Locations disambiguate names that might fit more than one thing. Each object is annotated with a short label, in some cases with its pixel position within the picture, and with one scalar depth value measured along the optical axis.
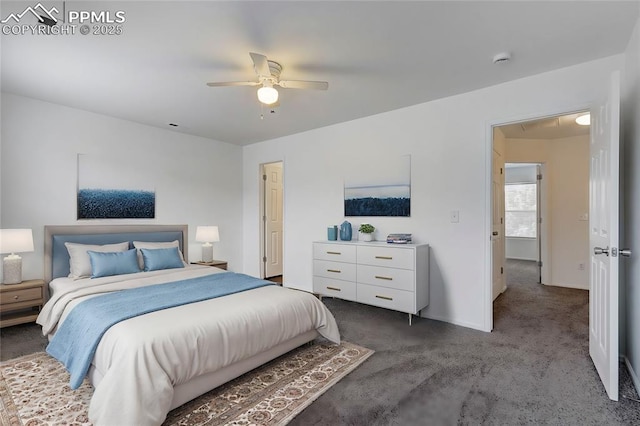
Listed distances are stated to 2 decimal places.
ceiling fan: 2.54
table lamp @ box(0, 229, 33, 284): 3.12
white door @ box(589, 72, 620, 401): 1.99
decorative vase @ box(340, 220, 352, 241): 4.25
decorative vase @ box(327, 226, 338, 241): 4.38
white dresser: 3.42
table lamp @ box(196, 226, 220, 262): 4.80
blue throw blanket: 2.02
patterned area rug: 1.90
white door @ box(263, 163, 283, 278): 5.77
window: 7.89
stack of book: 3.73
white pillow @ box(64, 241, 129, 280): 3.46
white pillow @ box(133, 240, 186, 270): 3.87
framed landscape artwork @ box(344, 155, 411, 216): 3.92
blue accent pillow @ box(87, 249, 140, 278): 3.40
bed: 1.71
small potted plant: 4.06
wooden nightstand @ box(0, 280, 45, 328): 3.14
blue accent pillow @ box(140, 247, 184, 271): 3.77
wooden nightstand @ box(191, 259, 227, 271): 4.75
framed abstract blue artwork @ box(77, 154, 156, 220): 3.97
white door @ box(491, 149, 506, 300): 4.43
